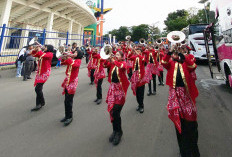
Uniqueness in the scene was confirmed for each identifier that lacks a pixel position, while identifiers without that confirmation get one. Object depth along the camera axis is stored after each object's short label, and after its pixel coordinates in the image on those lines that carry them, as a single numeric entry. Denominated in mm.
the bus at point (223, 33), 4352
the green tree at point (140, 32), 74938
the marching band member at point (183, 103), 2205
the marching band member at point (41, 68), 4121
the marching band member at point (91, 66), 6577
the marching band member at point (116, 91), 2831
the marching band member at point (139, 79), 4258
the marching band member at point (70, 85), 3439
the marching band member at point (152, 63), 5830
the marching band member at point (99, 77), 5023
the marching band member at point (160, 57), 6868
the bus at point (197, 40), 11970
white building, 10852
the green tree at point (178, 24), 39103
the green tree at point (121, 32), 87975
